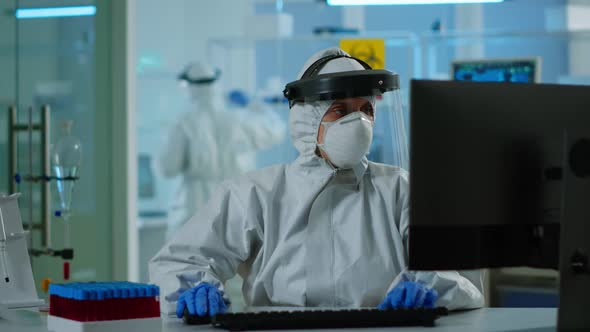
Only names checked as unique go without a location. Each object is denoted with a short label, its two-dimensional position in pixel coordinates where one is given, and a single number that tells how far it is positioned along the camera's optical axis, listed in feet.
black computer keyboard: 6.39
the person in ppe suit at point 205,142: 20.20
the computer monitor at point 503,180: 5.57
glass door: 12.25
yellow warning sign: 15.98
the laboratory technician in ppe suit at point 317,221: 7.84
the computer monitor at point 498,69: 15.66
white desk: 6.50
